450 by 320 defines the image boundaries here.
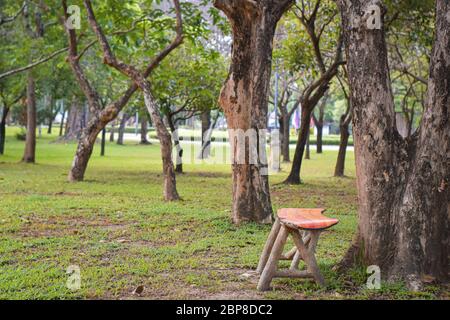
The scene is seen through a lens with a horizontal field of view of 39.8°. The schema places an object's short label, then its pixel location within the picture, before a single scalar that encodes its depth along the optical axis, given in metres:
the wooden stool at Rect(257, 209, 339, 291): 5.17
